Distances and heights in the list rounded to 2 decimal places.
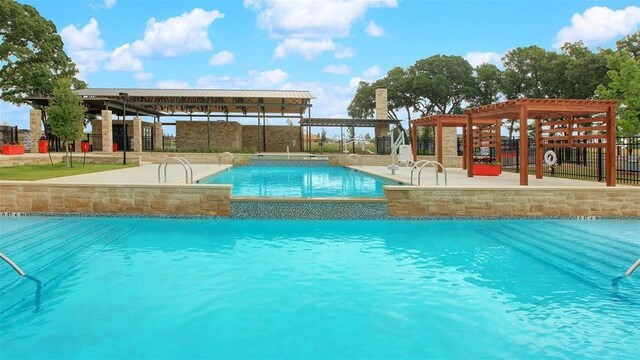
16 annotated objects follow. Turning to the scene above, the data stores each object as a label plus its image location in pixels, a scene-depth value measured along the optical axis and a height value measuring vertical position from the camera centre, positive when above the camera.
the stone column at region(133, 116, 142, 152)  29.62 +2.53
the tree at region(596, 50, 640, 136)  22.94 +3.64
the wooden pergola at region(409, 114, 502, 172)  19.11 +1.70
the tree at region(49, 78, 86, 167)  18.48 +2.49
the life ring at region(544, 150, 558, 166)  15.60 +0.22
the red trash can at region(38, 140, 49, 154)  27.64 +1.75
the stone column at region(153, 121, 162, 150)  35.34 +2.95
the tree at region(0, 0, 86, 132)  31.55 +8.46
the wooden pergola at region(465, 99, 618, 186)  12.55 +1.36
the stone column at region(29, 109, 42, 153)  27.61 +2.94
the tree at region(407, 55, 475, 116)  45.09 +8.12
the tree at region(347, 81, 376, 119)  49.97 +7.37
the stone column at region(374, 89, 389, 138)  35.75 +4.90
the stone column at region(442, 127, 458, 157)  29.88 +1.65
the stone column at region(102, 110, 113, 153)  28.06 +2.49
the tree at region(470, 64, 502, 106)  44.91 +7.91
